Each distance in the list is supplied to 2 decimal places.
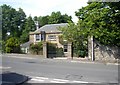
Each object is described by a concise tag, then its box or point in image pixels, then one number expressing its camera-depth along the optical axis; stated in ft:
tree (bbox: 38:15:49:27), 129.37
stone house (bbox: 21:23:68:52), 72.15
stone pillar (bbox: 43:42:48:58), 49.88
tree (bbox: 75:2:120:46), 38.80
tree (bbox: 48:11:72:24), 122.96
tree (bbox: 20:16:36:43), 99.40
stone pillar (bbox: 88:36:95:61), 41.87
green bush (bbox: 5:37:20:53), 65.50
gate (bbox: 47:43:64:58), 51.06
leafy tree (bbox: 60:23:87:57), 47.16
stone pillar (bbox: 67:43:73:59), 47.58
